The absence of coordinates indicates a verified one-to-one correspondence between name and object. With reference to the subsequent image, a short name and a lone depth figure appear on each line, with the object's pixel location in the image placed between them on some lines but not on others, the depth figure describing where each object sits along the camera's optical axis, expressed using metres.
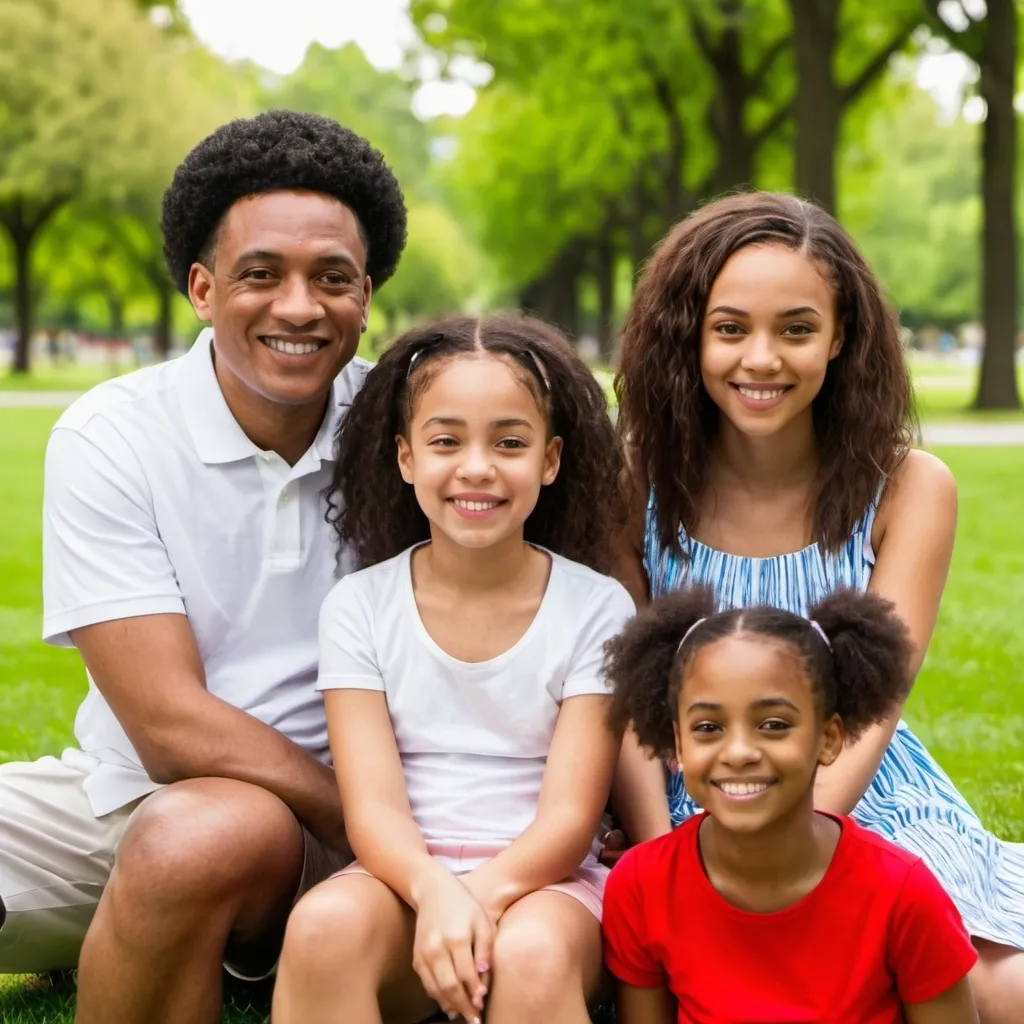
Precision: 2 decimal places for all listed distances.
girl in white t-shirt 2.64
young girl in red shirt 2.63
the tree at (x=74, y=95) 33.16
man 3.13
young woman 3.26
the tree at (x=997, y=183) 19.20
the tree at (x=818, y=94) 18.12
